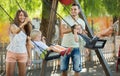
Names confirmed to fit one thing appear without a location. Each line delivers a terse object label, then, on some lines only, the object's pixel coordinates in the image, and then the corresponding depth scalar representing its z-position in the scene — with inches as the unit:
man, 256.8
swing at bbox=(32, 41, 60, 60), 233.8
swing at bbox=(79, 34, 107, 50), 240.5
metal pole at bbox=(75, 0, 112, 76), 269.2
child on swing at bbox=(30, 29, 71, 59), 228.1
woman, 247.1
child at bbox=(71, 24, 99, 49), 240.7
